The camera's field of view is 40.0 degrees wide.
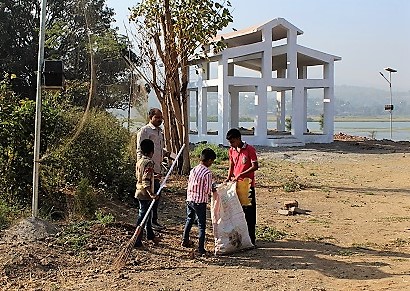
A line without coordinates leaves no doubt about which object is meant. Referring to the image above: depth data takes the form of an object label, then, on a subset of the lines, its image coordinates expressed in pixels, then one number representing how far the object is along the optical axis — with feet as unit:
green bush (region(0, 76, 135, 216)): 27.99
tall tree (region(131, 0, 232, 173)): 44.73
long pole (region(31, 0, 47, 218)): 22.86
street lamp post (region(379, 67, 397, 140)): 105.23
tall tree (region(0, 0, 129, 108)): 45.65
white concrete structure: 84.28
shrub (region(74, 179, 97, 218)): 27.02
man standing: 24.67
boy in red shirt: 22.86
